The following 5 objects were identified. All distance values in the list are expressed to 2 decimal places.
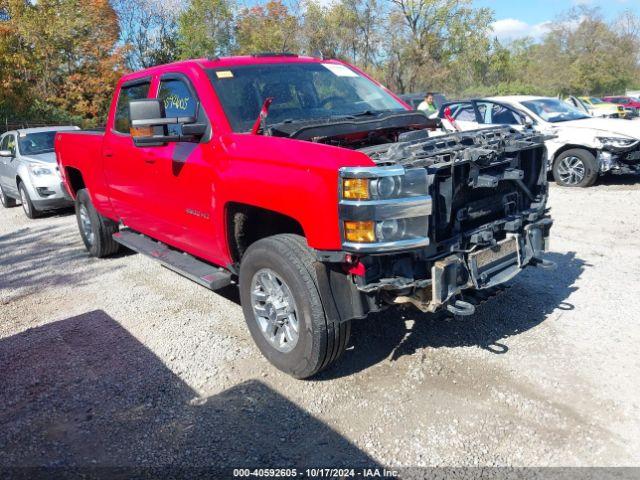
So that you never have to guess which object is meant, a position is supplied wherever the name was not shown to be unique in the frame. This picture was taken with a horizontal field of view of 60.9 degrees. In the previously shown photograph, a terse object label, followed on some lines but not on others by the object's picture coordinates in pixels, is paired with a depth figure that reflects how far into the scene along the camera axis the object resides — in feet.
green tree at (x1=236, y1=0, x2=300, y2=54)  101.40
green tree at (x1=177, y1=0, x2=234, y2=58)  91.15
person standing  43.83
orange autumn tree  75.10
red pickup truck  9.83
